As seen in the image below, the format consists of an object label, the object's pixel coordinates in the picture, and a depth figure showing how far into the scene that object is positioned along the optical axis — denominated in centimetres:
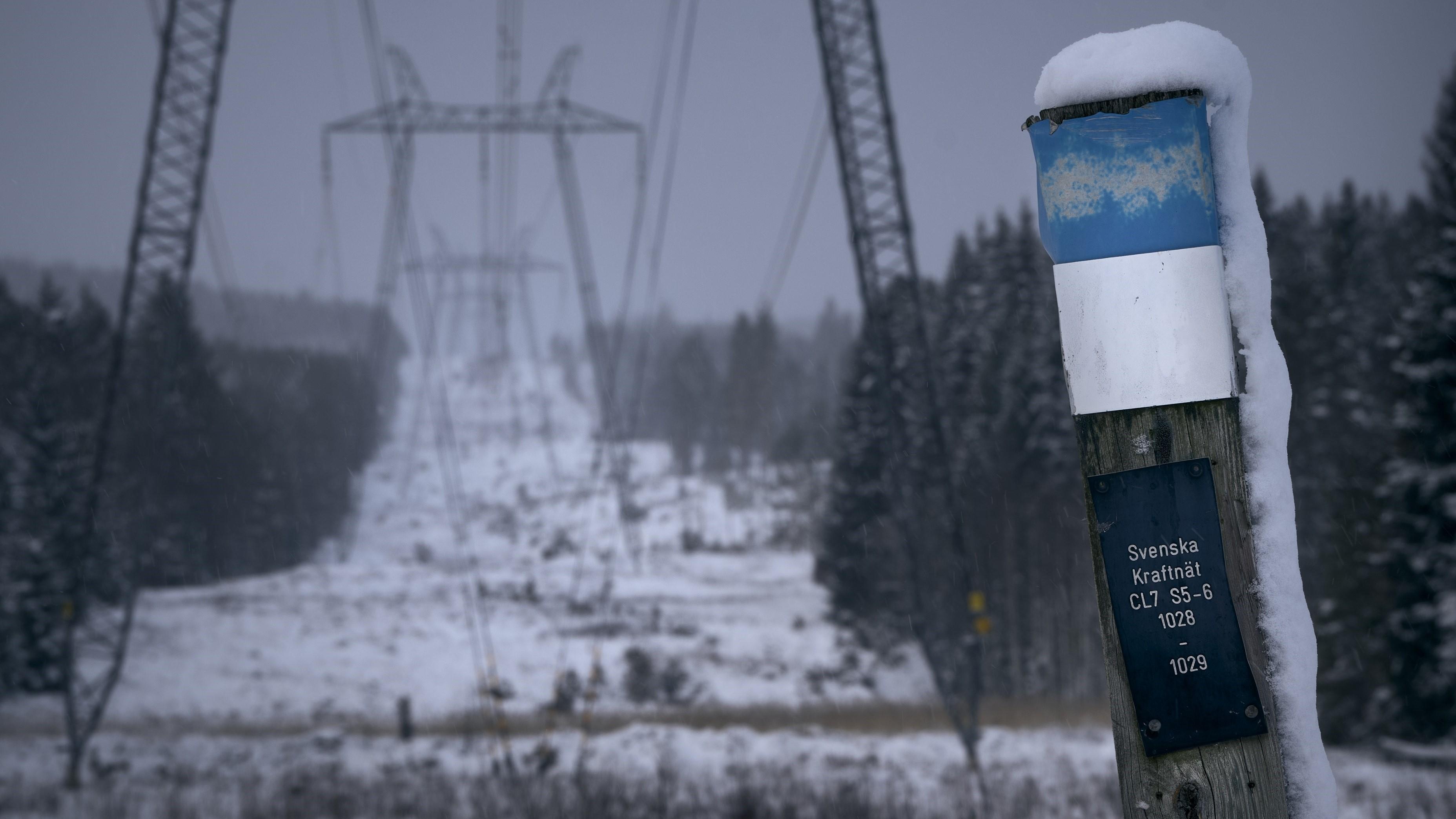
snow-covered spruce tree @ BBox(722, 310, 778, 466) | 7962
